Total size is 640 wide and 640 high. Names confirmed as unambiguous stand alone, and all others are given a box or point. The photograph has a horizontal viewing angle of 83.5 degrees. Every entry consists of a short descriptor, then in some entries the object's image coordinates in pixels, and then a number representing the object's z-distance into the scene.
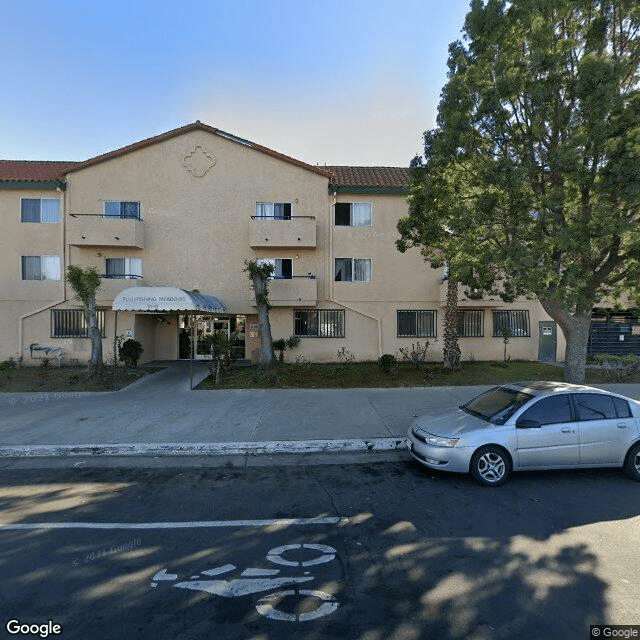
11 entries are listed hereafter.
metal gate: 18.39
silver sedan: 5.00
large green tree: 7.53
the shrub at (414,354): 13.86
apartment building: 15.93
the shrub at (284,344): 15.73
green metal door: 17.31
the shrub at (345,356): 16.59
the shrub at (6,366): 12.01
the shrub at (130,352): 14.04
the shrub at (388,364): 12.67
